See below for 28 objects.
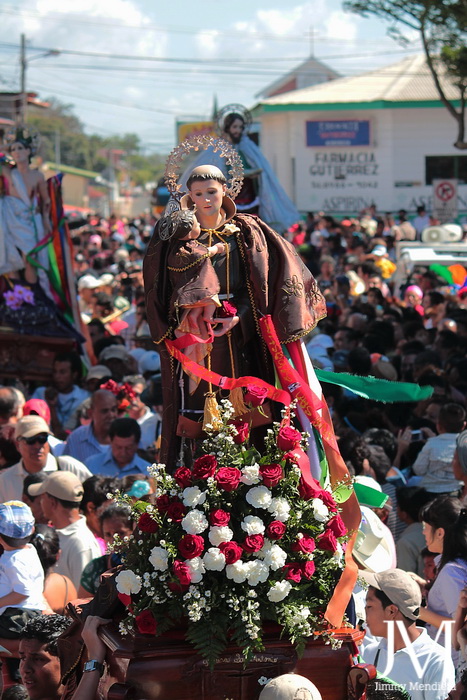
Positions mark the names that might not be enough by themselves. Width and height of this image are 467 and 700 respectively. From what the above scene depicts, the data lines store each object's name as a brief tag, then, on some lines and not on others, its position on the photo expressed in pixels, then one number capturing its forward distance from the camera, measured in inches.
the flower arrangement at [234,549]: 294.0
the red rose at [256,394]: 338.0
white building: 2689.5
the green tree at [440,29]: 1424.7
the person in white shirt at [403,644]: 341.1
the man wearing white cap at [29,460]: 558.3
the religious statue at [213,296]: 358.6
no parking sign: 1571.1
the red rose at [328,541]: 308.2
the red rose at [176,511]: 302.7
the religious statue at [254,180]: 807.1
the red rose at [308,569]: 302.5
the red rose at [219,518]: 299.3
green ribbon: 376.8
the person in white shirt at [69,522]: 467.2
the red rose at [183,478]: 308.2
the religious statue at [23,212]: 852.0
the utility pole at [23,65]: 2882.4
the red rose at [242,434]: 318.3
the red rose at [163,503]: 306.6
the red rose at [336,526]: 313.0
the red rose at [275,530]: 300.2
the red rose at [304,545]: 302.2
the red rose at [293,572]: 300.0
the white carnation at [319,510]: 309.9
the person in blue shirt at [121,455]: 581.3
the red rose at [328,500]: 316.2
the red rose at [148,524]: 305.1
